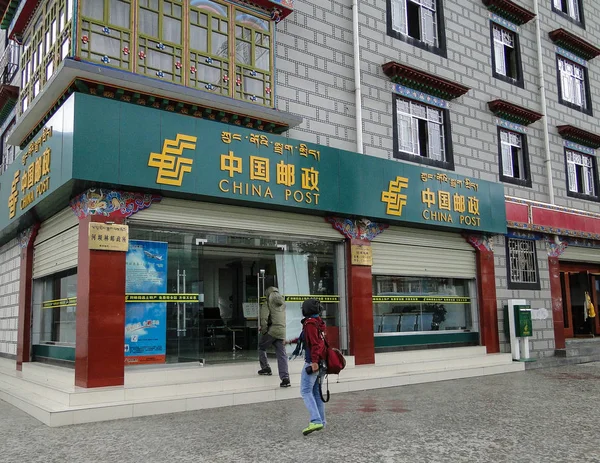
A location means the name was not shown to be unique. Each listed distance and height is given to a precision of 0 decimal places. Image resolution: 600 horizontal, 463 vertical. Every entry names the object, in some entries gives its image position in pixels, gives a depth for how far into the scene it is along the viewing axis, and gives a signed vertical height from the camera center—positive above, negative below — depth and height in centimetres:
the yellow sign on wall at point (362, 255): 1205 +111
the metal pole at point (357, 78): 1274 +511
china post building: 891 +152
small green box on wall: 1451 -48
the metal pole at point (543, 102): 1722 +606
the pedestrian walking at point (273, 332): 1004 -37
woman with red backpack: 689 -62
